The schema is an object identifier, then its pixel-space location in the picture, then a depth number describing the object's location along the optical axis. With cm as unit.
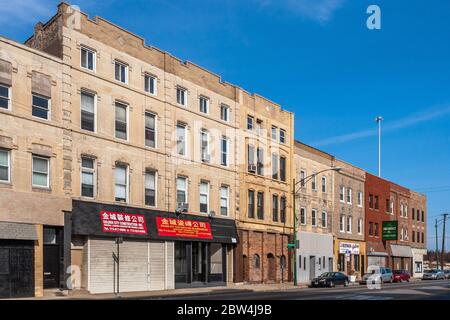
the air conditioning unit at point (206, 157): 3891
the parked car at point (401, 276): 5488
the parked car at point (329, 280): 4234
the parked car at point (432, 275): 6457
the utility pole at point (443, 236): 8381
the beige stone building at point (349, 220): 5781
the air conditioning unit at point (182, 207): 3594
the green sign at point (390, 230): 6625
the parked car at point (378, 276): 4903
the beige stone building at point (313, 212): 5069
